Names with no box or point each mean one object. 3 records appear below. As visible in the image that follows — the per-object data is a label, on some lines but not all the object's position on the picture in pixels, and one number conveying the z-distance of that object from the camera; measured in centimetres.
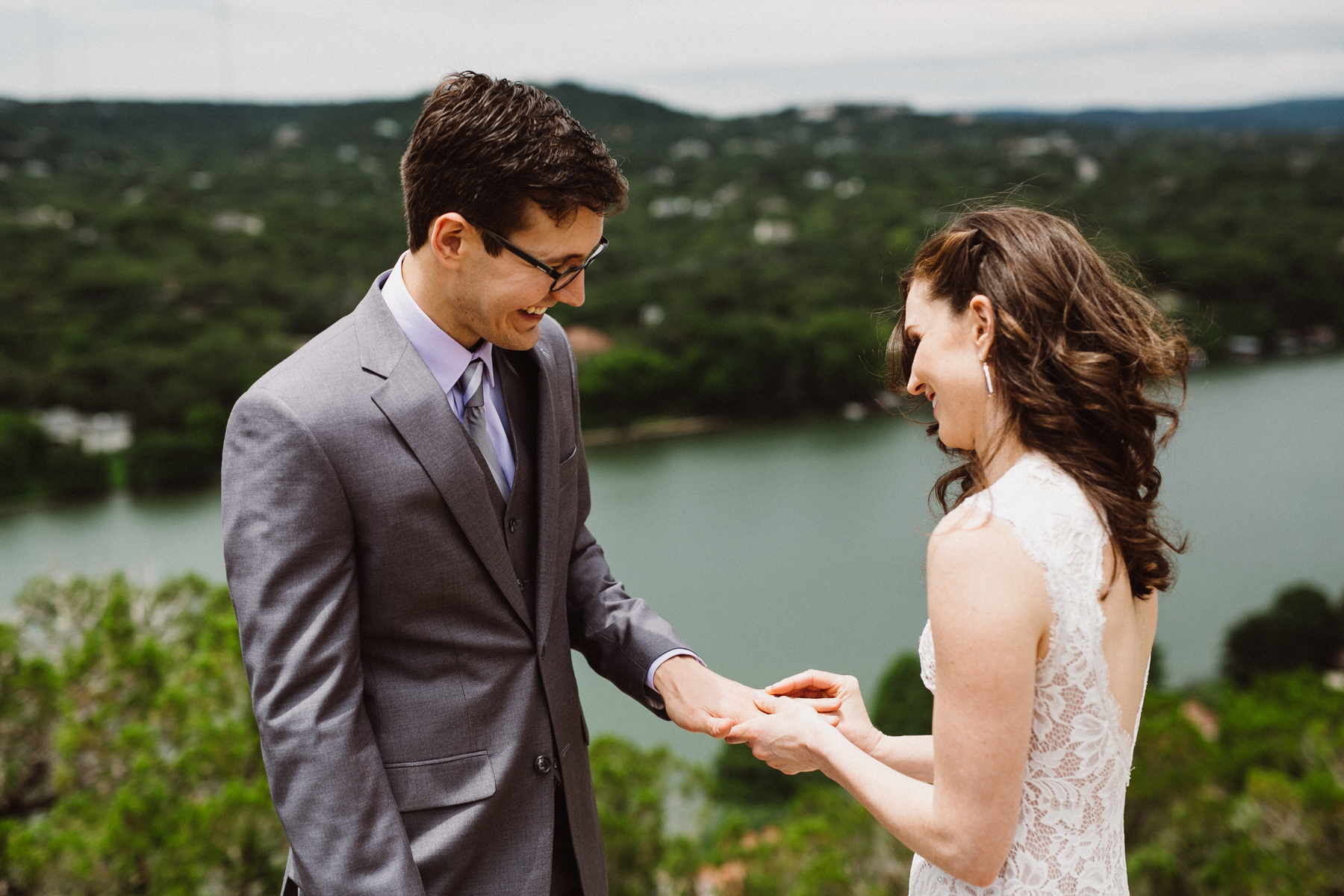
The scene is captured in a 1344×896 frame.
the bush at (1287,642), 2367
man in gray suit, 150
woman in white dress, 139
